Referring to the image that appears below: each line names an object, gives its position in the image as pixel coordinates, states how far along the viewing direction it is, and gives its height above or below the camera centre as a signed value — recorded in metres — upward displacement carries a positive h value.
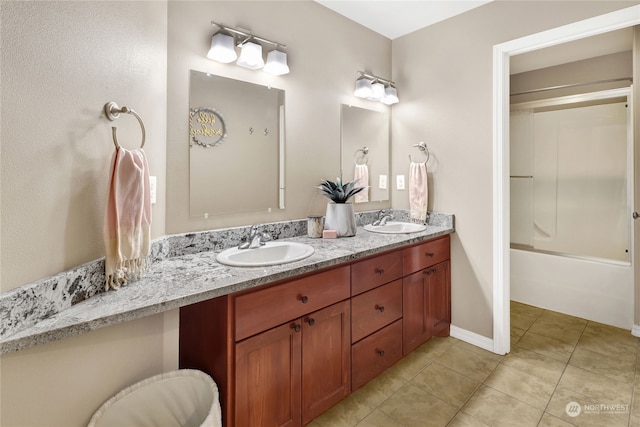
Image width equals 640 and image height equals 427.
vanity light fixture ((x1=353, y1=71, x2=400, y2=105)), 2.41 +0.99
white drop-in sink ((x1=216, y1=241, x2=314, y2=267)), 1.54 -0.20
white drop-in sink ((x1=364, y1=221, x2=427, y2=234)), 2.31 -0.10
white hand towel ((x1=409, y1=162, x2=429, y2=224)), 2.48 +0.17
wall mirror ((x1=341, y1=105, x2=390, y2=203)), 2.43 +0.53
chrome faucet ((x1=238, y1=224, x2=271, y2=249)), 1.66 -0.14
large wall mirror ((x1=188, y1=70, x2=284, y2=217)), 1.65 +0.38
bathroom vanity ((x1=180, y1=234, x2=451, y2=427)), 1.19 -0.55
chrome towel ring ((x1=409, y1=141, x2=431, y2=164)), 2.54 +0.53
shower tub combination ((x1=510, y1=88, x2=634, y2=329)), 2.66 +0.08
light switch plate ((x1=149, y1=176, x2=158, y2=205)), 1.38 +0.12
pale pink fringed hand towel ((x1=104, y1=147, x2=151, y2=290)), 1.06 -0.02
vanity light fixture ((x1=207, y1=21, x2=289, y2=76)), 1.63 +0.88
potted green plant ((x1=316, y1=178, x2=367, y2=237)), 2.00 +0.02
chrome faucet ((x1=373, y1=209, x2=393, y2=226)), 2.44 -0.03
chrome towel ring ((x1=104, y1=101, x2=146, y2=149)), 1.09 +0.36
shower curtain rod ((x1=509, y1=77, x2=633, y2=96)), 2.66 +1.18
